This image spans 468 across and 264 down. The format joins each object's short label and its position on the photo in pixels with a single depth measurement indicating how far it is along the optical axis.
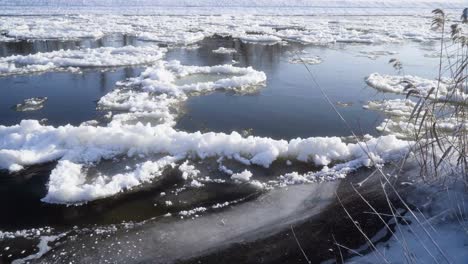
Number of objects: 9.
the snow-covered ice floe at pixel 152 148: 5.50
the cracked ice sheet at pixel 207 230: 3.83
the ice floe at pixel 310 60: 11.85
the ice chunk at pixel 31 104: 7.76
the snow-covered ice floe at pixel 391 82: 8.92
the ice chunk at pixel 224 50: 13.33
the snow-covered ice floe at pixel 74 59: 10.66
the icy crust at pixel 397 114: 6.69
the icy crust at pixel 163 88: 7.37
